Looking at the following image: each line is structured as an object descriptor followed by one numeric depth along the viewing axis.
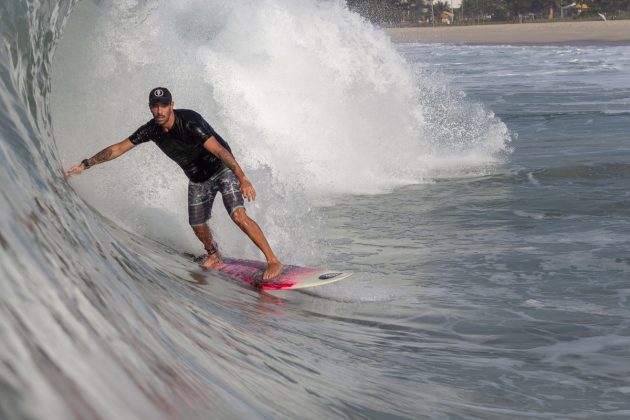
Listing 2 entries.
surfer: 12.88
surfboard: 14.07
